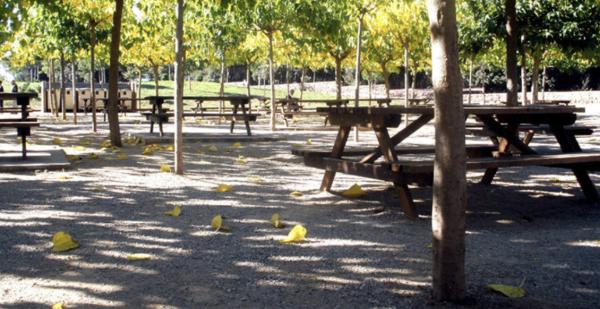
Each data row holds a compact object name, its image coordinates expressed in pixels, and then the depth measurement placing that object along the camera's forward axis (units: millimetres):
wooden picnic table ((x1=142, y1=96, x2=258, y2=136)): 13056
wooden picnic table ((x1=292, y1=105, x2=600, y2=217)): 5582
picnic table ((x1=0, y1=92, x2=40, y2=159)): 8727
